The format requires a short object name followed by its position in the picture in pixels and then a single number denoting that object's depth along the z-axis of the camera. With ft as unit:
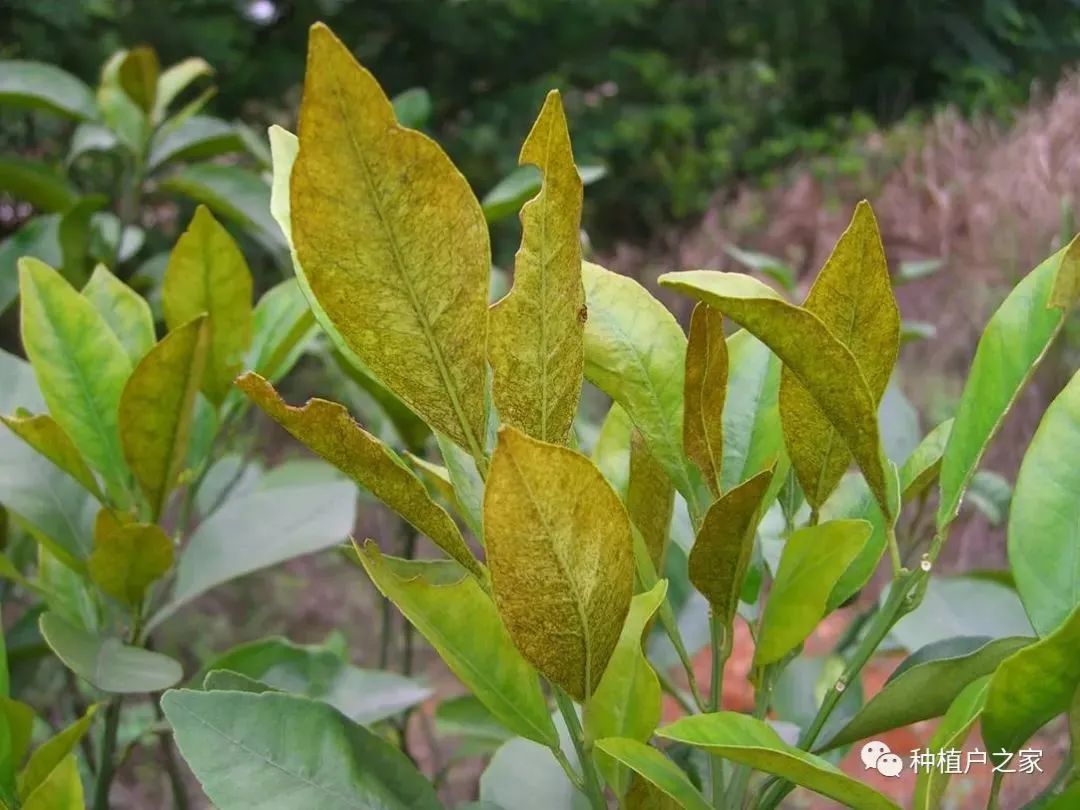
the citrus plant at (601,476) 1.02
